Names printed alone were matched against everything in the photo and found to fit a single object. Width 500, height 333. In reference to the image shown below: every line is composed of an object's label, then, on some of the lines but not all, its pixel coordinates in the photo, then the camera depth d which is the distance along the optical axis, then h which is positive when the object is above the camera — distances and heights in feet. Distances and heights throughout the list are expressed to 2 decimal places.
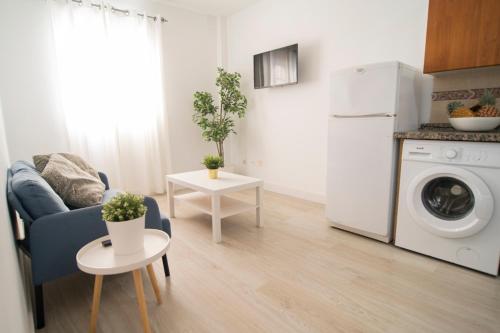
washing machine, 5.68 -1.92
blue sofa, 4.40 -1.73
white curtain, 10.16 +1.45
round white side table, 3.70 -1.92
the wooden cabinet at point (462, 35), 6.03 +2.00
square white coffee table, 7.71 -2.15
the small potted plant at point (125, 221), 3.82 -1.35
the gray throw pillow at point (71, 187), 5.74 -1.30
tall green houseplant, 13.13 +0.89
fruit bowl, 6.07 -0.09
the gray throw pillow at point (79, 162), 6.92 -1.00
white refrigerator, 6.97 -0.45
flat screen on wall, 10.93 +2.40
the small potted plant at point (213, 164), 8.88 -1.31
